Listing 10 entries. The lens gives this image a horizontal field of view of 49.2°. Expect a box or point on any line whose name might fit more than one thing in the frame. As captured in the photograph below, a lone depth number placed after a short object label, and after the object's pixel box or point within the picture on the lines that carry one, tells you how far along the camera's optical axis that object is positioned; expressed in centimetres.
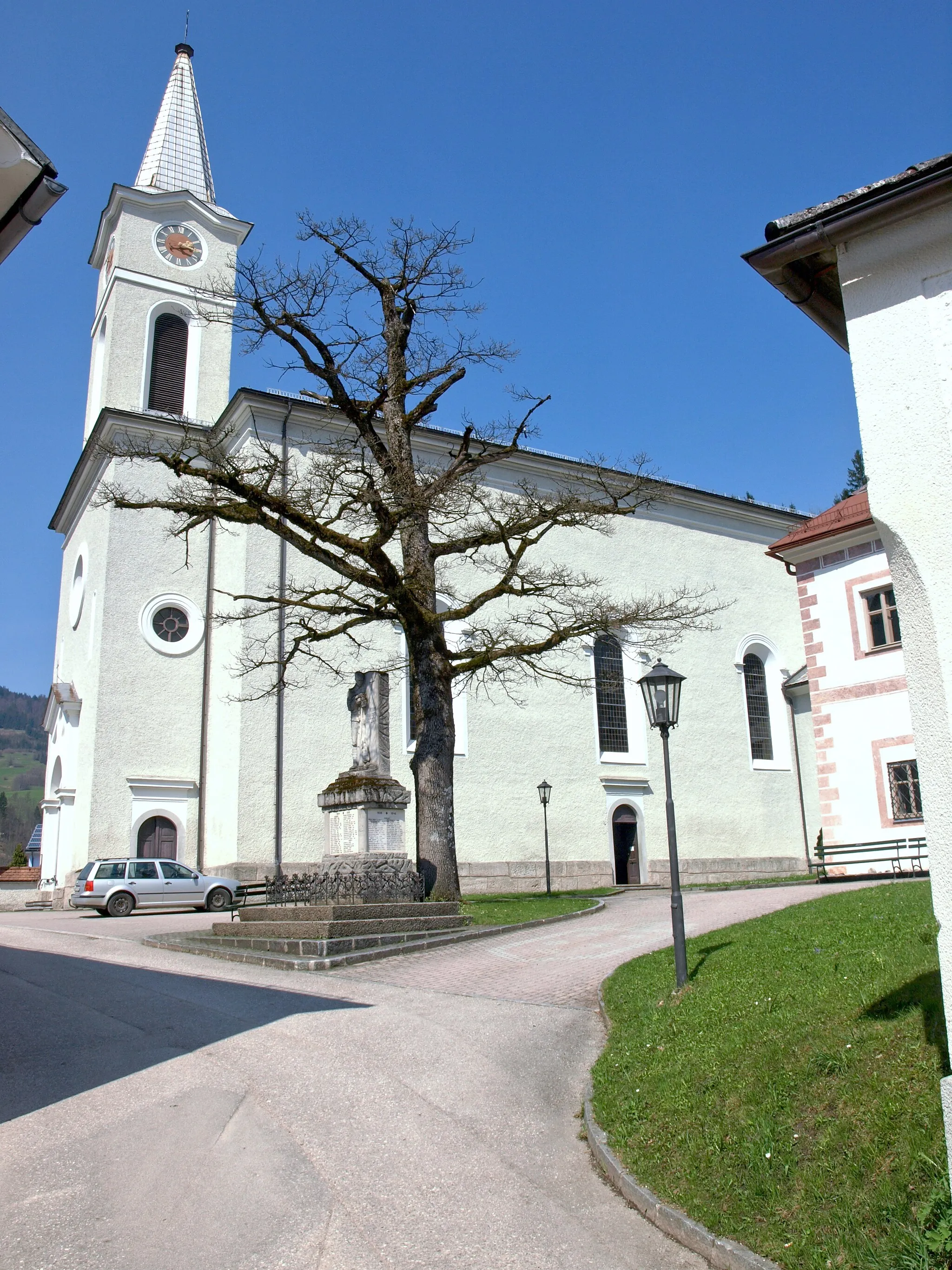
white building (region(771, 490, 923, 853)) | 2020
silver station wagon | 2195
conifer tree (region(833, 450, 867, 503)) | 5472
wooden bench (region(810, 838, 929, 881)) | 1895
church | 2556
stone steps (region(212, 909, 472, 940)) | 1294
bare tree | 1688
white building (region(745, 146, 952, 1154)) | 455
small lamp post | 2703
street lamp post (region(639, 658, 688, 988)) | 992
